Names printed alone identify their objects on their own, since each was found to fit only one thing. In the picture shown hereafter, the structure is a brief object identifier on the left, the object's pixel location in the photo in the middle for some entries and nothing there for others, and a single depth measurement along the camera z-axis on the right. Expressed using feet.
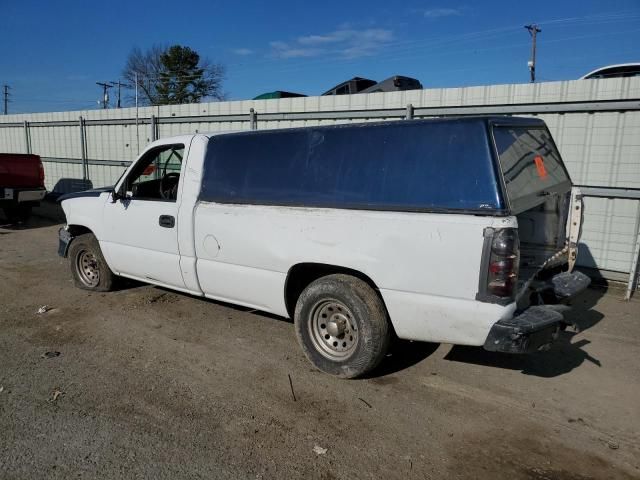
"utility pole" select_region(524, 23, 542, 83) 140.52
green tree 126.62
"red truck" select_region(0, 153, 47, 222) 36.11
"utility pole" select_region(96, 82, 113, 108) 90.92
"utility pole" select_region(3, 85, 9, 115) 196.44
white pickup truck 10.81
